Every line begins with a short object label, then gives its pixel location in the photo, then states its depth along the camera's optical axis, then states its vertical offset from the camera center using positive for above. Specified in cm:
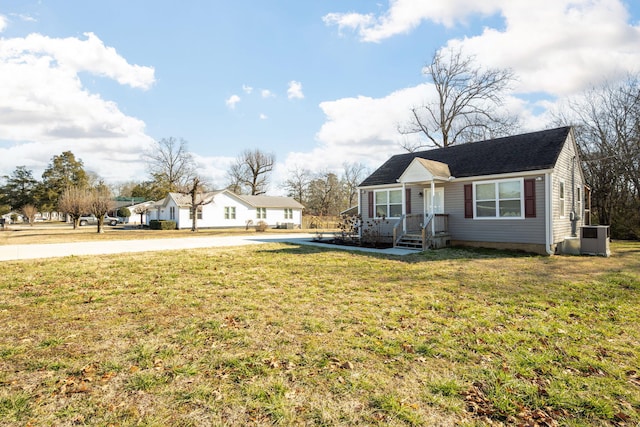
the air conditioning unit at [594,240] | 1161 -105
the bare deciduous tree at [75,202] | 2642 +140
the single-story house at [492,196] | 1201 +77
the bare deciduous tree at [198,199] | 2886 +196
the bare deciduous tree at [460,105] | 2531 +916
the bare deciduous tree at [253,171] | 5016 +727
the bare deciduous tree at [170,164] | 4853 +836
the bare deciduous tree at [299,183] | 5209 +545
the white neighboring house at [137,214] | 4481 +59
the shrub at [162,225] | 3177 -71
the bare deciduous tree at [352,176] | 5233 +662
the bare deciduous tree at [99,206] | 2641 +106
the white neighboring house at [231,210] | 3350 +76
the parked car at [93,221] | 4428 -30
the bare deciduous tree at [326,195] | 4994 +331
